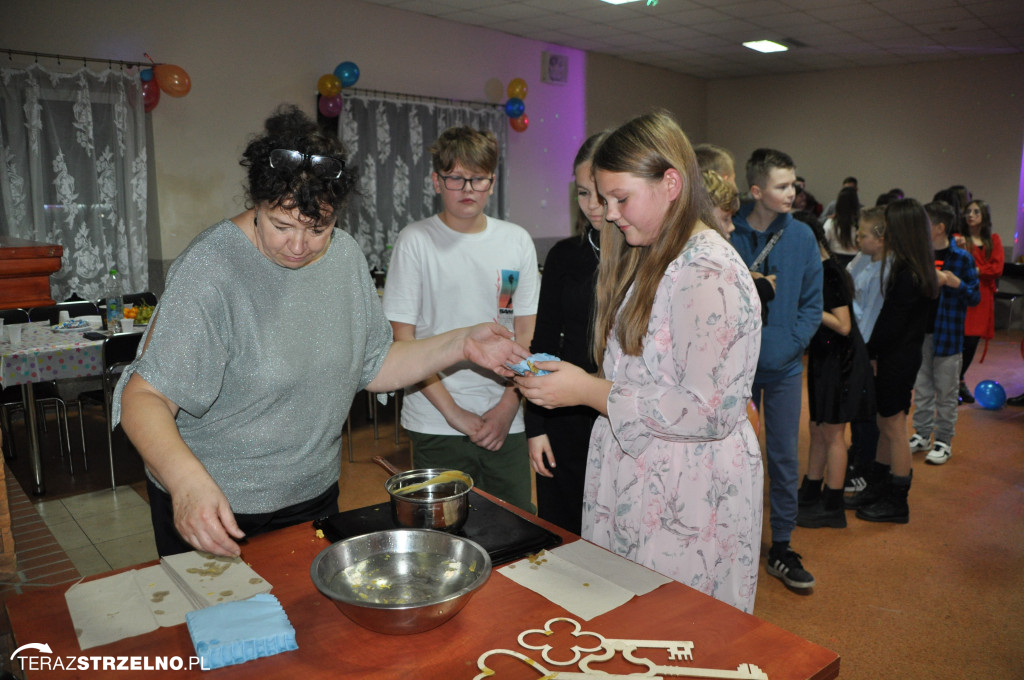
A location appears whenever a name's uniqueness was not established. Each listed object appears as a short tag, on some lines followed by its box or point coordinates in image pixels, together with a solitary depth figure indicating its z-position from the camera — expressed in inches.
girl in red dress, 206.2
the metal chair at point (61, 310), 179.7
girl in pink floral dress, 55.9
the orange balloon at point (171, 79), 202.1
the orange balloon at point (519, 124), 300.5
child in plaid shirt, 166.9
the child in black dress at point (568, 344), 82.5
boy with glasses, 90.0
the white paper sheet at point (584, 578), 47.1
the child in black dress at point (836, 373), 122.5
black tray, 53.4
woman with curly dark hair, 50.0
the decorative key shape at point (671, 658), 39.9
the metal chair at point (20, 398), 162.2
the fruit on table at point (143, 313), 169.2
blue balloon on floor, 210.7
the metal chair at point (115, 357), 154.0
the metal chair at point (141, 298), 196.0
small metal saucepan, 53.0
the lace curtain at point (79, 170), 189.5
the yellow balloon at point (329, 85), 237.8
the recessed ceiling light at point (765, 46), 326.1
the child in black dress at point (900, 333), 134.4
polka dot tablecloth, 137.1
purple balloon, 240.2
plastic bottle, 161.9
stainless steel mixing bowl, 41.5
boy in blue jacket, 108.8
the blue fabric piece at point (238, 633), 40.9
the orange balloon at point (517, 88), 297.9
